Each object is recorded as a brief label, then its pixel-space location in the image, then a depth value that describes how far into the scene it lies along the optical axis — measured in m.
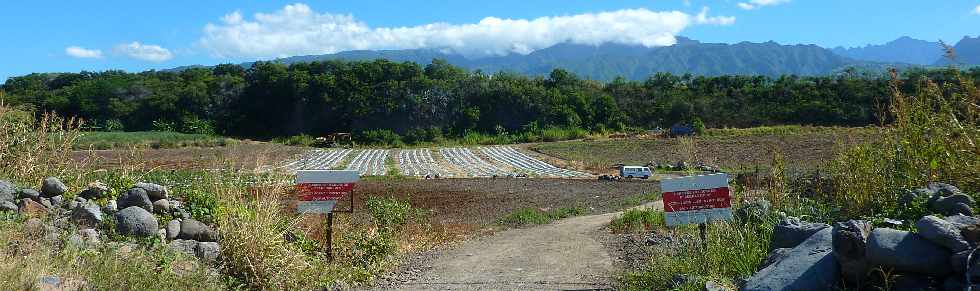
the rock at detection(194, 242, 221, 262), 6.81
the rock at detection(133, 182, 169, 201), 7.96
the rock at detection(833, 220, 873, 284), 4.35
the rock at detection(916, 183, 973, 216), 4.69
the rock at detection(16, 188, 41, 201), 7.61
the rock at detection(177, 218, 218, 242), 7.38
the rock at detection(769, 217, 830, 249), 5.36
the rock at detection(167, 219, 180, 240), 7.29
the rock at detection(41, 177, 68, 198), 7.95
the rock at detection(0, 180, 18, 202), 7.33
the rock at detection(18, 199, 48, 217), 7.18
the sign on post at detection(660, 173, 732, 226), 6.44
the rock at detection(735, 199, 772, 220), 6.98
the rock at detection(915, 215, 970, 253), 3.97
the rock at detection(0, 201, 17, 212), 7.13
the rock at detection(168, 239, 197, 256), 6.85
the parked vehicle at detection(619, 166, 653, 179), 29.48
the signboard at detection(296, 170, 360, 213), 7.82
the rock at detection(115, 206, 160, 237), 7.00
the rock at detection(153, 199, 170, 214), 7.83
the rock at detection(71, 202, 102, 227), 6.98
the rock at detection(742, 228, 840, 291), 4.50
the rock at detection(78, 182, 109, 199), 7.95
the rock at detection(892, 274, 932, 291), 4.19
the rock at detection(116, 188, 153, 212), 7.66
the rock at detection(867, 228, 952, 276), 4.09
